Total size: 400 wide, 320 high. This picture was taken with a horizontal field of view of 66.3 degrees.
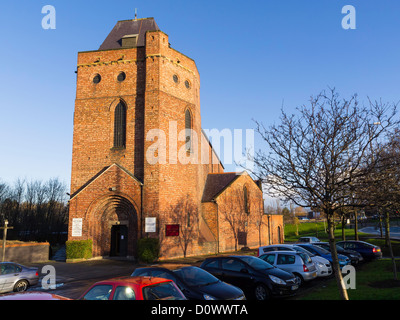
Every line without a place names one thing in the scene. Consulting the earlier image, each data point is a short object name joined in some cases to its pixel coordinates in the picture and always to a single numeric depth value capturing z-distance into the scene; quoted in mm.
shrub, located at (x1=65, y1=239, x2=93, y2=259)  21781
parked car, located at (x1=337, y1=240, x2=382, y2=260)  19688
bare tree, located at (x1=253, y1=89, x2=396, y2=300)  8531
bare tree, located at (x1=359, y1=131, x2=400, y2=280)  8180
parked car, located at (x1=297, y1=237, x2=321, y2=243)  27791
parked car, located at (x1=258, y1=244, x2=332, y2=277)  14312
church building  22594
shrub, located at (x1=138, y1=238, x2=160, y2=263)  20562
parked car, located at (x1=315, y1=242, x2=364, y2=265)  18516
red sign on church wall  22217
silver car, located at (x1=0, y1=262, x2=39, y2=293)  12406
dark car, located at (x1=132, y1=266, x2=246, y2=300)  8031
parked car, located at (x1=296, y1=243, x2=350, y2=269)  16595
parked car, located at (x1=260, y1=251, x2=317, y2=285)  12461
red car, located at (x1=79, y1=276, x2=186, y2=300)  5961
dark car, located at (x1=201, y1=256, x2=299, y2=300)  10125
